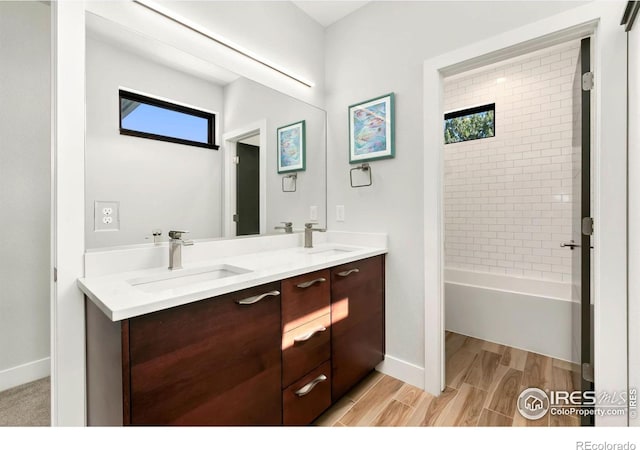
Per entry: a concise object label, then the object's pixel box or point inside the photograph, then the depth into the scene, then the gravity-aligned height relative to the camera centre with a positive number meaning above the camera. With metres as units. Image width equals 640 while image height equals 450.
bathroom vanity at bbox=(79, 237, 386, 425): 0.88 -0.46
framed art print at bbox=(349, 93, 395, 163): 1.96 +0.68
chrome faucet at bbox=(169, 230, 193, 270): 1.37 -0.12
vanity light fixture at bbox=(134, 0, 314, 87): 1.44 +1.10
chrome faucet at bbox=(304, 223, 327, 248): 2.13 -0.10
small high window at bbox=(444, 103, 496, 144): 3.00 +1.09
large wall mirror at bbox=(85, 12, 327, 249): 1.29 +0.40
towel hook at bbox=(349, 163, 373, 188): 2.07 +0.40
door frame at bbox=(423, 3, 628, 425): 1.24 +0.21
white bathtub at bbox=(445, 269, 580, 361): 2.21 -0.76
